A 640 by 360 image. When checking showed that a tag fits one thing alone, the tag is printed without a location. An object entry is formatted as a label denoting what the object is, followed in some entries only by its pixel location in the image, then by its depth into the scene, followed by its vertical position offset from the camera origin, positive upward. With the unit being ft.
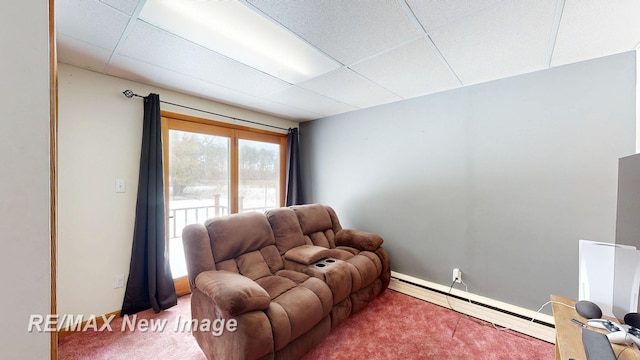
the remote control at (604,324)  3.73 -2.46
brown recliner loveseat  4.58 -2.79
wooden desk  3.39 -2.62
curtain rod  7.25 +2.60
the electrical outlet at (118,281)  7.10 -3.30
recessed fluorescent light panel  4.31 +3.16
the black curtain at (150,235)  7.29 -1.92
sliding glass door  8.55 +0.13
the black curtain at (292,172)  12.26 +0.25
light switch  7.20 -0.32
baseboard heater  6.38 -4.17
